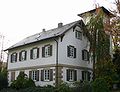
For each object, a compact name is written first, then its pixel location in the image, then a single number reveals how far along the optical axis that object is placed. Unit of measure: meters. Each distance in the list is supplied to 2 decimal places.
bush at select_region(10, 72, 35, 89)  15.35
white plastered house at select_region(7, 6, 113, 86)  15.92
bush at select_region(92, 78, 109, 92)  10.29
